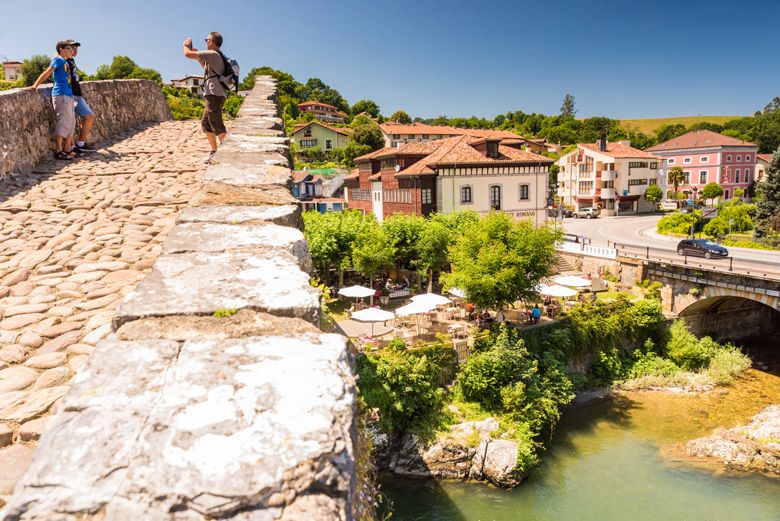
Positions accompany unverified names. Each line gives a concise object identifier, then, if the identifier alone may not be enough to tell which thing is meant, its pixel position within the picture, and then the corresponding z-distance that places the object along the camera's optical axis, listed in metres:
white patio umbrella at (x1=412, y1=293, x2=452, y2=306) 23.36
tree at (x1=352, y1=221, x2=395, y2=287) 26.80
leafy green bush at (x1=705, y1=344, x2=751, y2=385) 24.91
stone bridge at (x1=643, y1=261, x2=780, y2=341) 23.80
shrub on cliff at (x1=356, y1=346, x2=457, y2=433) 19.09
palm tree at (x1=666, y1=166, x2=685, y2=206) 63.25
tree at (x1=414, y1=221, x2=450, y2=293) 28.03
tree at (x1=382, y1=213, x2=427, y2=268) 28.97
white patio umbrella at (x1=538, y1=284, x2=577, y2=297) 25.16
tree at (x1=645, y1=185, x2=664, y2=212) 57.62
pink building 62.09
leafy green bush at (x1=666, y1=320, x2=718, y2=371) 25.95
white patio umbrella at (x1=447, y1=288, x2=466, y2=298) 24.61
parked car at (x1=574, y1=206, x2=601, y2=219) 56.25
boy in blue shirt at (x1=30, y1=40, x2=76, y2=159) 8.52
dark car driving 28.31
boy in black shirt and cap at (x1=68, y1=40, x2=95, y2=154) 9.12
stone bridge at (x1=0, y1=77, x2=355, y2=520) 1.29
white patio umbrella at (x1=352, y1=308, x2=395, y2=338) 21.52
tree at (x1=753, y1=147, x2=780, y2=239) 37.70
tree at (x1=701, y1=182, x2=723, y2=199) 58.09
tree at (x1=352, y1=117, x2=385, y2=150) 68.44
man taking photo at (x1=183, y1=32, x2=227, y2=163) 7.32
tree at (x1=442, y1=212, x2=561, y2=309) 22.36
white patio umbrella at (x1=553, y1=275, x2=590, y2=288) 26.40
